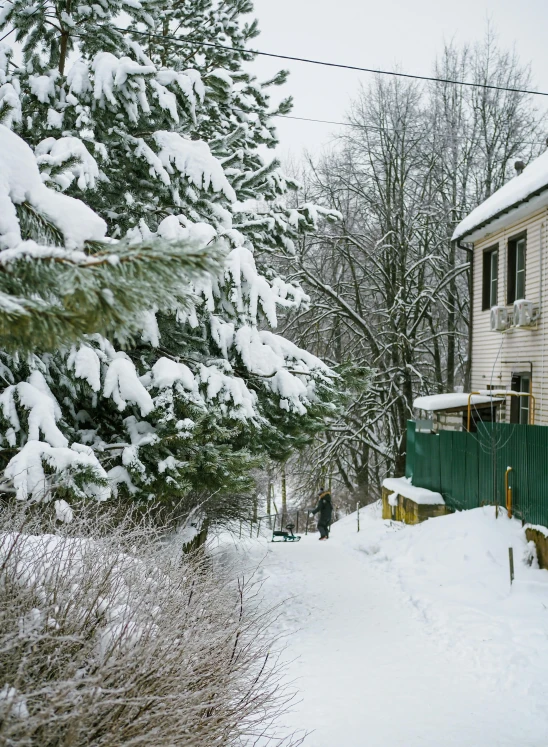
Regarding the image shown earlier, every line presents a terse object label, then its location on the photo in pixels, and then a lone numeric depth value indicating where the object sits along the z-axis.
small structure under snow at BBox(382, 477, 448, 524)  16.03
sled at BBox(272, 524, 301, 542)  20.55
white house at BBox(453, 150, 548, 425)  15.05
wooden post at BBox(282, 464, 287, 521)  31.74
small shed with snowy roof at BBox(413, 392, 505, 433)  16.78
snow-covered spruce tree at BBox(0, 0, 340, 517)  7.73
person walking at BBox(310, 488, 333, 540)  19.72
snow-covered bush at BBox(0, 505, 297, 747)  3.03
